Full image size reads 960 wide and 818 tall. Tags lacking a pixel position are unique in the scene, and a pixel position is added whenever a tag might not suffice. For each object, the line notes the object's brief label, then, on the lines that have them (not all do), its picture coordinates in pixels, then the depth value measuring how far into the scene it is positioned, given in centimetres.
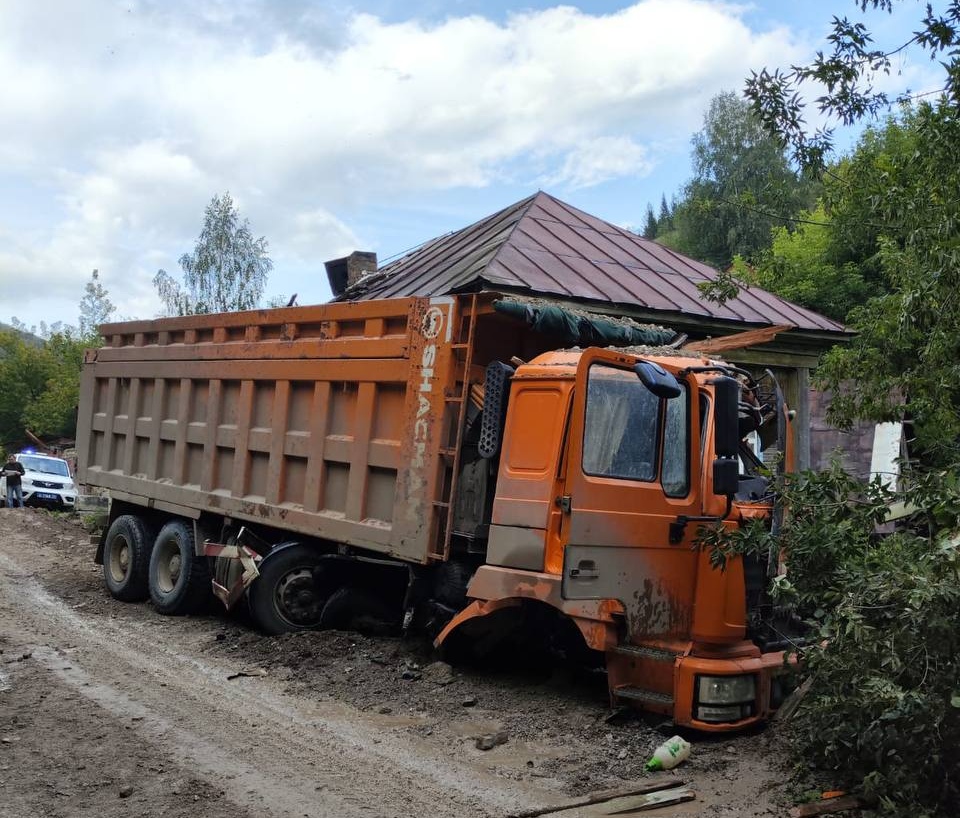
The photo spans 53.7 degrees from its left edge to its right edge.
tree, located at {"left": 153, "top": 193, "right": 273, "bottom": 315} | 3866
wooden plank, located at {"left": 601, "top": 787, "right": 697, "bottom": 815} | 431
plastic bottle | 480
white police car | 2127
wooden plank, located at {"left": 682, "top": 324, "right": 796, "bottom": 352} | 700
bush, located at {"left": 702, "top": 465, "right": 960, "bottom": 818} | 385
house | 968
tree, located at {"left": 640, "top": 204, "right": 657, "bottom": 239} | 8744
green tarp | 613
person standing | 2073
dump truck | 528
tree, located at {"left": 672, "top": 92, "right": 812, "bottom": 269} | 3956
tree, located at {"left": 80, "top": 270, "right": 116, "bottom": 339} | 5009
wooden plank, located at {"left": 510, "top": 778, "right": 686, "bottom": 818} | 429
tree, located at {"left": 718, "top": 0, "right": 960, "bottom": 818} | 389
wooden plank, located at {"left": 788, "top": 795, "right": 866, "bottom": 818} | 415
